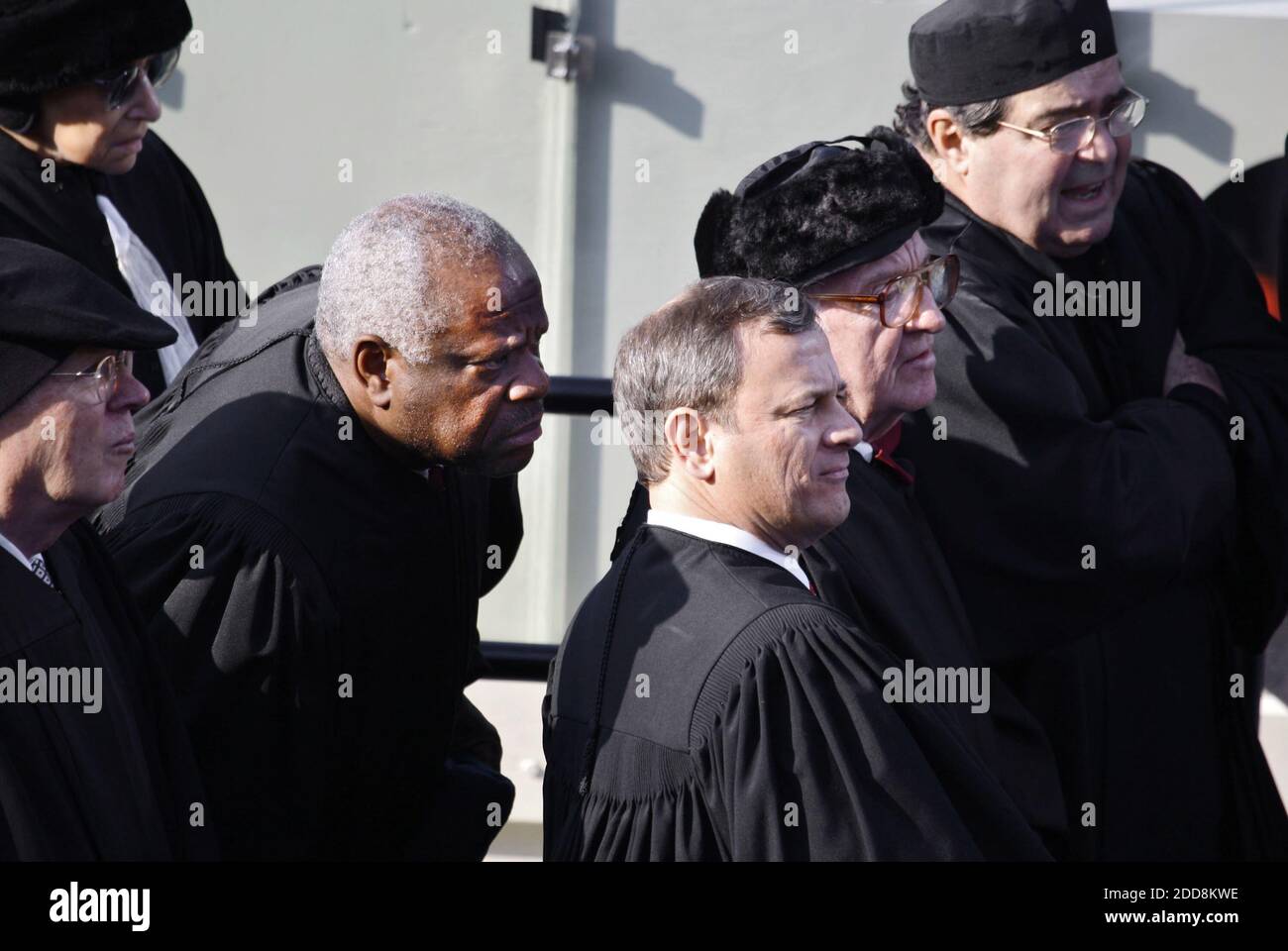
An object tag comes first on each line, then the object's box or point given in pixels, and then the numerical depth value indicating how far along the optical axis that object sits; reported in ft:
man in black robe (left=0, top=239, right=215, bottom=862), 15.25
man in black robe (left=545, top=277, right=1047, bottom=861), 15.98
